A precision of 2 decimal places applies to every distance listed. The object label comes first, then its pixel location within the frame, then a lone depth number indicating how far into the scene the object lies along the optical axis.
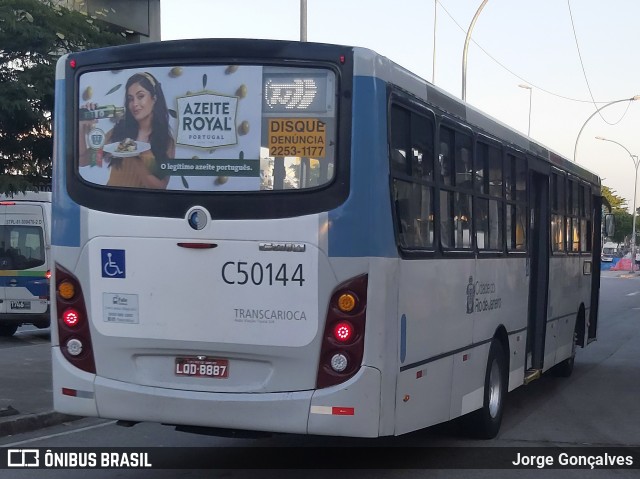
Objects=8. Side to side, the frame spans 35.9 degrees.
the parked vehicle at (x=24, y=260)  18.38
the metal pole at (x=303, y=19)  16.20
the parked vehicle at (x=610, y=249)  110.34
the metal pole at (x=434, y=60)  28.58
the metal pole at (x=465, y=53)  21.66
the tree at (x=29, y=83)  9.45
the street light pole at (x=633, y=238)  68.94
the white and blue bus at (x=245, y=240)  6.51
